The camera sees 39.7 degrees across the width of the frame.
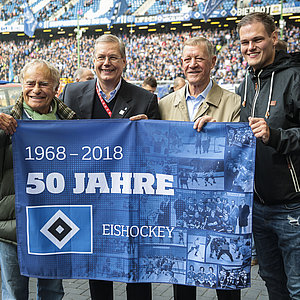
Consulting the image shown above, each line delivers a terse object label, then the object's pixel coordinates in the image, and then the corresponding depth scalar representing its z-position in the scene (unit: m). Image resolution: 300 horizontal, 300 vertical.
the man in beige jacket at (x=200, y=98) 3.09
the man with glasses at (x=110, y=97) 3.20
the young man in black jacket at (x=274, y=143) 2.61
